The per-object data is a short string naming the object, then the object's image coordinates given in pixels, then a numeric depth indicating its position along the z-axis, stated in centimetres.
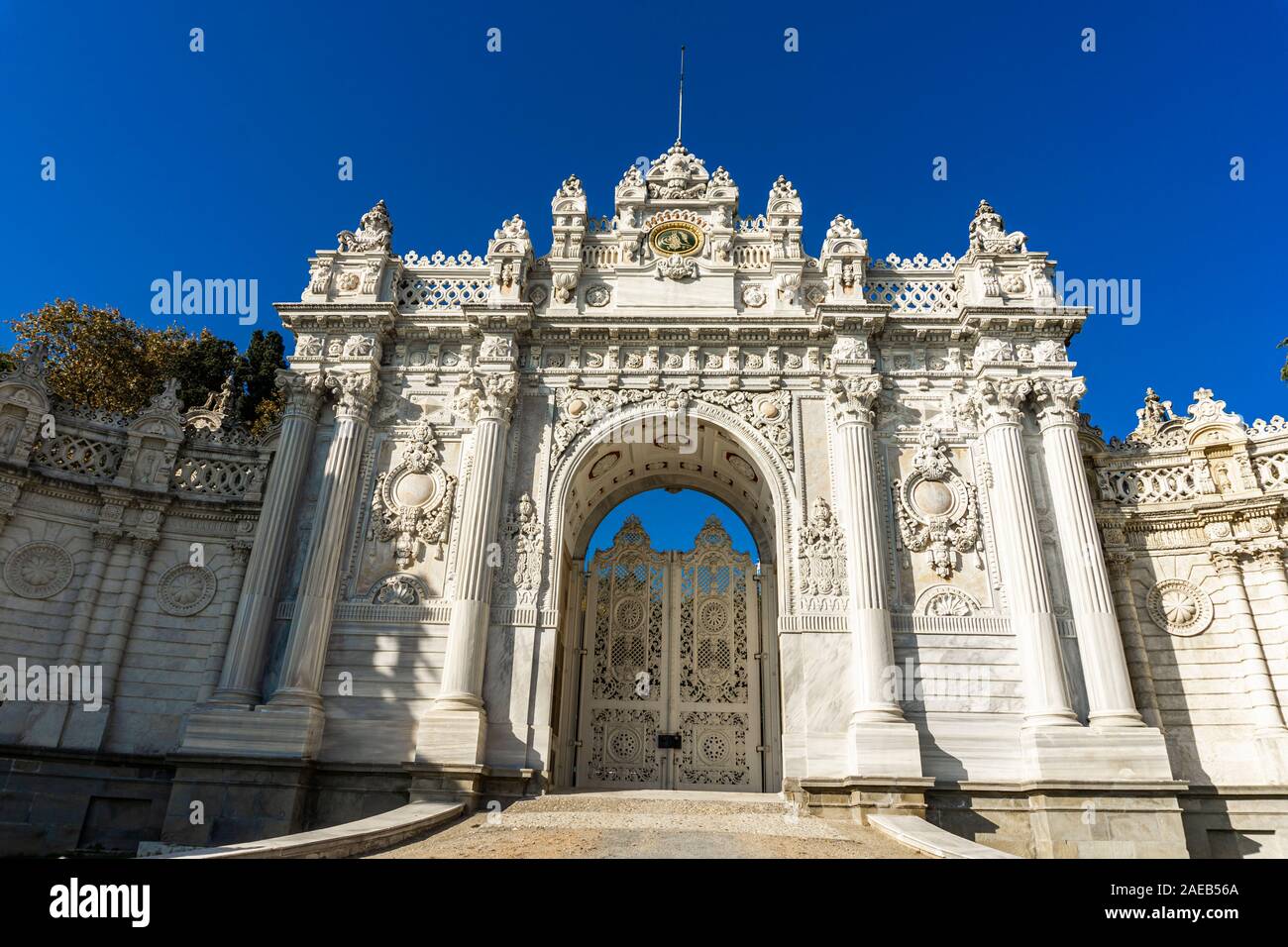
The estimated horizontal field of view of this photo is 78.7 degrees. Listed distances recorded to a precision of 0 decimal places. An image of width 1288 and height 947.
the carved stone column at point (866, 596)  1292
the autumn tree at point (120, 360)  2512
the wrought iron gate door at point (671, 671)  1689
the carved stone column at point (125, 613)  1459
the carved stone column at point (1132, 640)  1418
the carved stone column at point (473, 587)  1329
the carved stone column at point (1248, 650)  1357
